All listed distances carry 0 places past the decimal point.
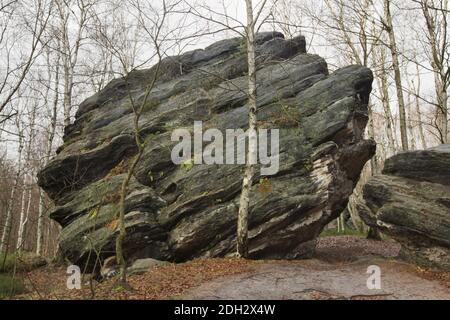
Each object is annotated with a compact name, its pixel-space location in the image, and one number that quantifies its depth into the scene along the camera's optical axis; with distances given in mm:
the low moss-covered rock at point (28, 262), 14309
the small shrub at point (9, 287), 10703
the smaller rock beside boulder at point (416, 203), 10617
